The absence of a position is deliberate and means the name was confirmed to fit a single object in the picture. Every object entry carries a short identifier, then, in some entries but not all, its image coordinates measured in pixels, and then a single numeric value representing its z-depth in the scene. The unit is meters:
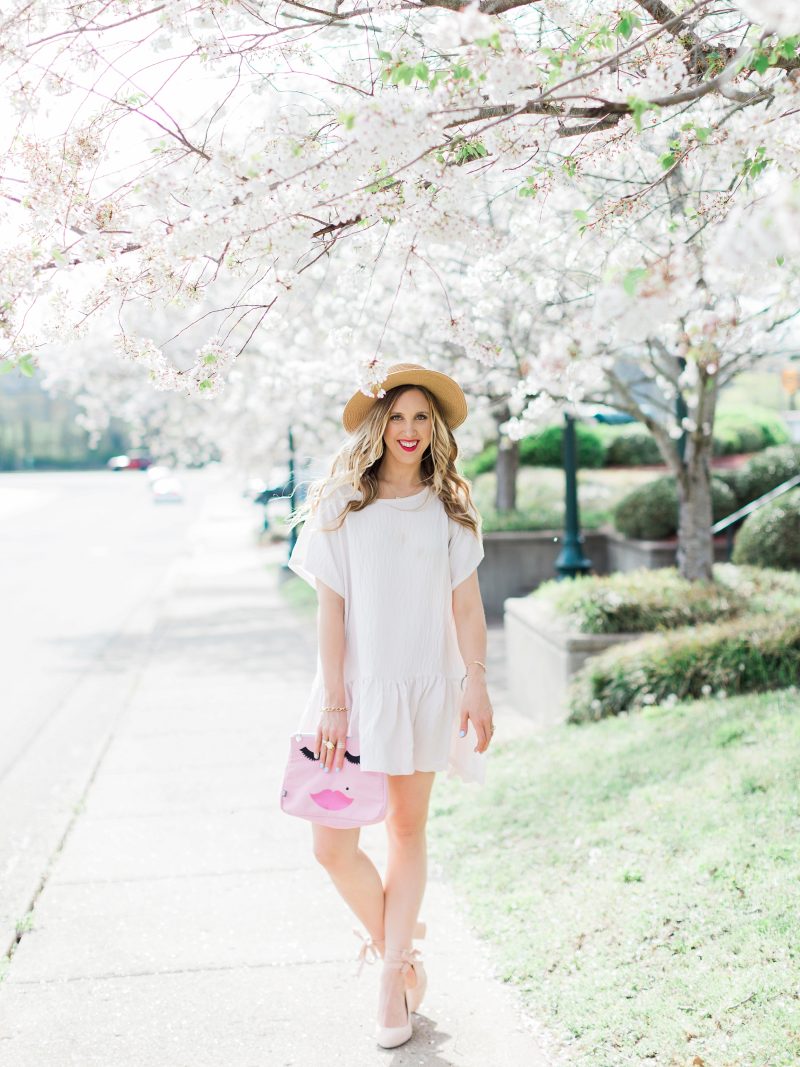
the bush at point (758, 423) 23.38
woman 3.39
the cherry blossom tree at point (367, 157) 2.56
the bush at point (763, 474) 13.34
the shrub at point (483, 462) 20.08
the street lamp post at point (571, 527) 11.12
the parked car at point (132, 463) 82.56
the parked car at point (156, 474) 58.70
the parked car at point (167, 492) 46.53
